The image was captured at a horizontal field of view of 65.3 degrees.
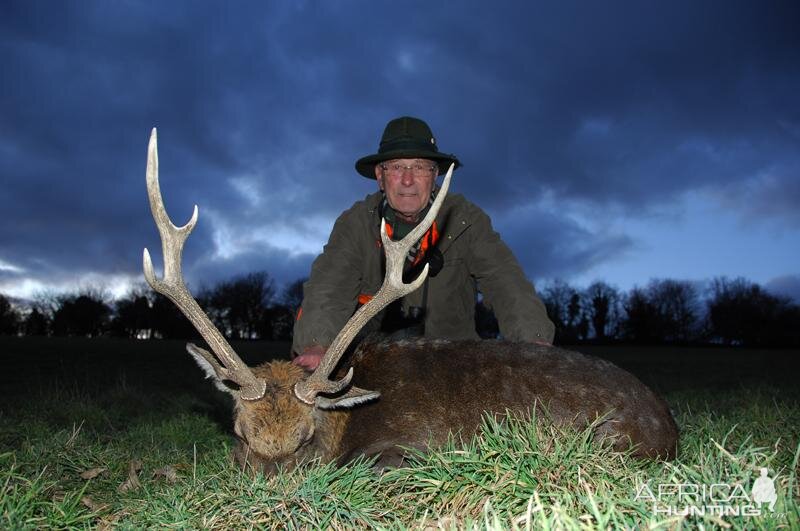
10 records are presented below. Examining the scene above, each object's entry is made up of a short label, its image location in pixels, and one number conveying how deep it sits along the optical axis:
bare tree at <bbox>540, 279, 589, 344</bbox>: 63.50
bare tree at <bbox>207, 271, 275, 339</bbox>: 68.00
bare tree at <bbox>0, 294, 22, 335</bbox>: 61.92
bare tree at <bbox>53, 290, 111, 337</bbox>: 62.28
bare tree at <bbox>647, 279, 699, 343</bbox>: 73.88
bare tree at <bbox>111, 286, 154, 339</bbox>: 61.38
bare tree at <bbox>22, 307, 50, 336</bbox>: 62.26
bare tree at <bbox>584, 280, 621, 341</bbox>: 72.11
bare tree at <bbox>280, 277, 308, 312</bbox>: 75.44
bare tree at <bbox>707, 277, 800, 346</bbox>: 73.31
